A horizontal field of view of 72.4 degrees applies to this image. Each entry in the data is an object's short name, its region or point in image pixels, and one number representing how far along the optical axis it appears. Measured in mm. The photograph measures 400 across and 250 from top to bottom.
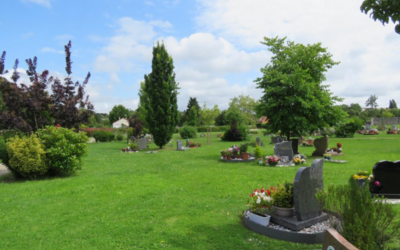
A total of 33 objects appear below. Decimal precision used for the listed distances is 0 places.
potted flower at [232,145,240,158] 15445
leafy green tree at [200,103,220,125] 56594
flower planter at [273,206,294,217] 5645
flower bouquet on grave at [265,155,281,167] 13461
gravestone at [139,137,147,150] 23953
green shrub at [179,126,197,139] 38500
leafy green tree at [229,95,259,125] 73500
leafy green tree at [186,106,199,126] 61219
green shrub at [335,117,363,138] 33594
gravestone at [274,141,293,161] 14516
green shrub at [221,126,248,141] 32094
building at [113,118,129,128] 71900
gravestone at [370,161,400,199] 7496
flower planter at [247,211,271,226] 5441
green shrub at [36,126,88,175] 11234
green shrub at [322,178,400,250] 3299
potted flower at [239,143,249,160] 15359
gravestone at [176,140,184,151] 22841
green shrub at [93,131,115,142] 36094
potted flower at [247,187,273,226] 5711
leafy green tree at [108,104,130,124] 82688
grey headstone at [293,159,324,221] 5309
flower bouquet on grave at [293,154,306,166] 13695
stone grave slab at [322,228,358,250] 2775
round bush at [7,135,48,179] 10523
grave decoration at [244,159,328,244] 4949
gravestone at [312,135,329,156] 17266
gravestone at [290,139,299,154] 17266
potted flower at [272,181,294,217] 5662
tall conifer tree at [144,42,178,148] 23250
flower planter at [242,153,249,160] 15352
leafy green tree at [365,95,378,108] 127875
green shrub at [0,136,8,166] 10820
